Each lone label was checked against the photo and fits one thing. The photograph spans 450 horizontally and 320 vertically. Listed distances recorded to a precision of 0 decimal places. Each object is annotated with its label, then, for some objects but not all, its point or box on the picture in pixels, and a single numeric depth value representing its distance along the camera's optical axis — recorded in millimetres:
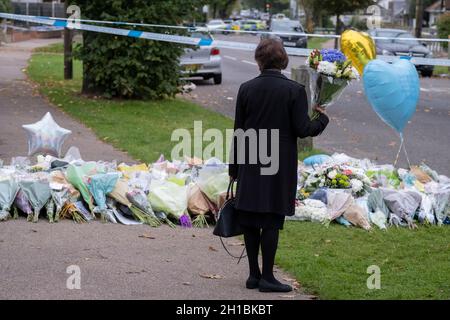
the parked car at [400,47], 30788
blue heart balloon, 8992
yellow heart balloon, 10500
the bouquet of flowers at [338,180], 8680
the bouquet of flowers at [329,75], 7984
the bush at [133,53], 17906
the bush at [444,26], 35281
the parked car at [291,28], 42625
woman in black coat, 6031
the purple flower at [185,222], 8195
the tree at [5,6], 40188
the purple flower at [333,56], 8070
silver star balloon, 10133
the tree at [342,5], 47281
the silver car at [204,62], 23484
